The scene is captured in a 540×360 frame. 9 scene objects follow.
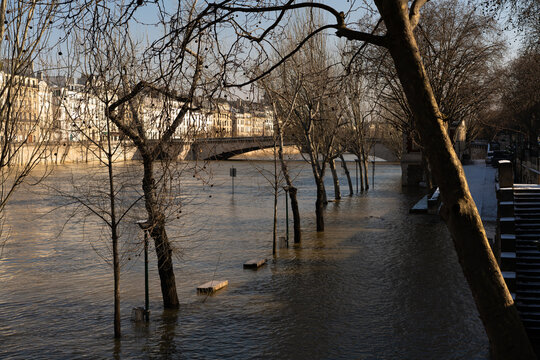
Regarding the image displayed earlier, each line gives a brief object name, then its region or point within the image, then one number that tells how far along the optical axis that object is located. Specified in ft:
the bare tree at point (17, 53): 28.25
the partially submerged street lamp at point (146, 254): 39.58
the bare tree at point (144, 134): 38.55
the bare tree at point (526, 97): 100.27
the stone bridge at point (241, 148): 274.16
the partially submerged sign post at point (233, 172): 148.25
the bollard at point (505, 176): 45.60
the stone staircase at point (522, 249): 38.01
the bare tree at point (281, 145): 68.80
